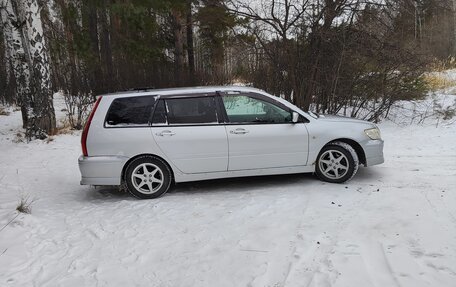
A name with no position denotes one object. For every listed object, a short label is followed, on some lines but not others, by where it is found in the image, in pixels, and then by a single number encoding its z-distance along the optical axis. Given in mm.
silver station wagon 5828
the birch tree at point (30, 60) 10188
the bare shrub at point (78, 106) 12219
